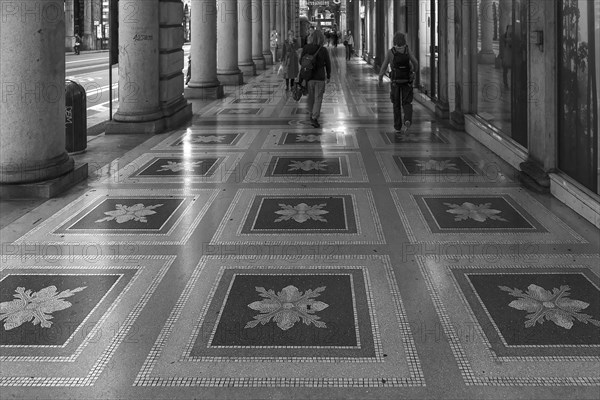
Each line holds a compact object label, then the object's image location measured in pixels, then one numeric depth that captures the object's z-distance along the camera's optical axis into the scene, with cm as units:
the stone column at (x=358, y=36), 4541
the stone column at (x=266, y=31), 3259
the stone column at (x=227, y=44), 1905
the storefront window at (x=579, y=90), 546
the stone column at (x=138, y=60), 1034
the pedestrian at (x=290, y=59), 1580
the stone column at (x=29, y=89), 614
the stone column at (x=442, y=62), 1135
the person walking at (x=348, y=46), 4092
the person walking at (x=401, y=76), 982
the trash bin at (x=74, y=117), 854
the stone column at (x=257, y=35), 2841
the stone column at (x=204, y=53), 1494
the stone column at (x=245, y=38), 2344
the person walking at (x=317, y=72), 1099
